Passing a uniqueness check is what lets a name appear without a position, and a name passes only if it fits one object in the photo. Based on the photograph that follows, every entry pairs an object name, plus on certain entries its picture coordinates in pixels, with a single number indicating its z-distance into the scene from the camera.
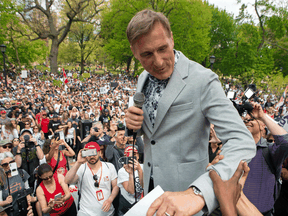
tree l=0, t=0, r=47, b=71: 22.63
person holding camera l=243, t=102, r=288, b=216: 2.70
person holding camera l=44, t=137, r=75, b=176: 5.23
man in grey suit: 0.98
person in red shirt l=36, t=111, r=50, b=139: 8.89
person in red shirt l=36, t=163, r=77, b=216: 3.96
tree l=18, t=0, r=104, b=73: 28.40
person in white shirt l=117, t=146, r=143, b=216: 3.81
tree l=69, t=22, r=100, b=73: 40.46
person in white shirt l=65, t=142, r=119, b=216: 3.86
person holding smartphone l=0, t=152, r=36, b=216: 3.94
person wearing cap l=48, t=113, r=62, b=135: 8.64
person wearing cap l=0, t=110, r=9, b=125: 7.82
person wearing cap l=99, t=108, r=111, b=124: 10.28
